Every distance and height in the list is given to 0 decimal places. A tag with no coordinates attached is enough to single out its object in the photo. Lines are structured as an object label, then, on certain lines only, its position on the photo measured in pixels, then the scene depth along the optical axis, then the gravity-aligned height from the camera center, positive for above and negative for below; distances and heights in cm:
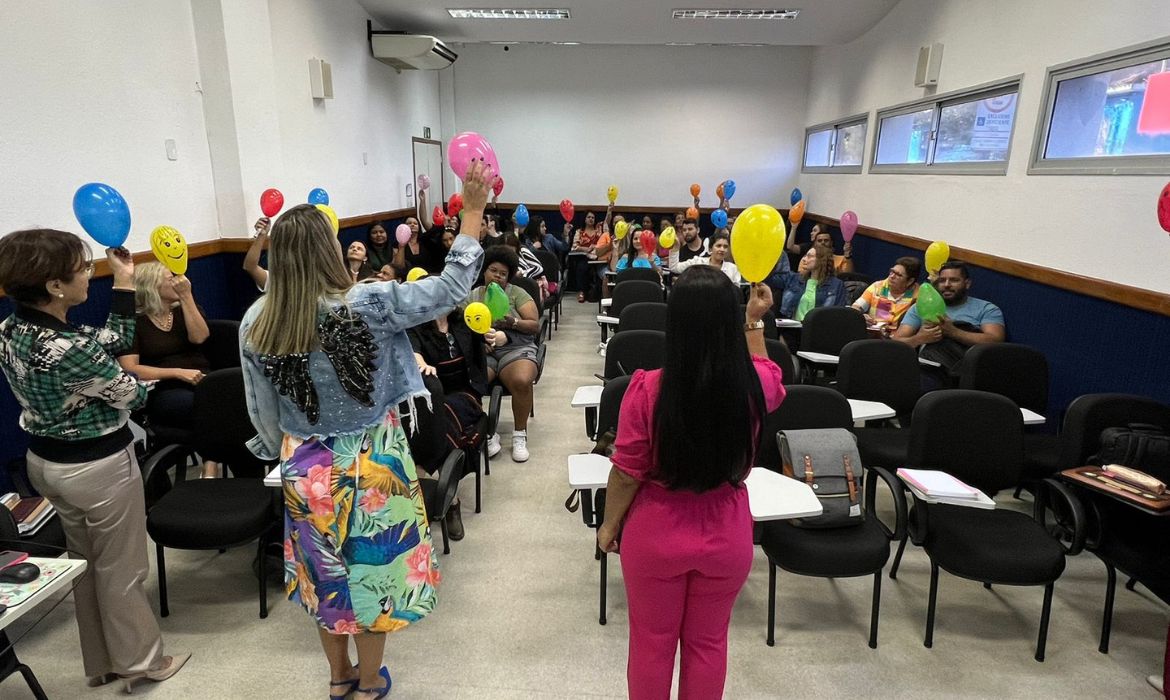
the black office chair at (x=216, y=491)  232 -124
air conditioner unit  707 +158
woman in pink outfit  136 -70
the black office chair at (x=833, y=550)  218 -124
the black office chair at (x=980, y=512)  218 -120
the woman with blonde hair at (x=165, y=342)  316 -83
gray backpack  224 -100
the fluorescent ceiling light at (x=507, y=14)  715 +201
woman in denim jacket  152 -60
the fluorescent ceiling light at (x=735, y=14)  695 +202
